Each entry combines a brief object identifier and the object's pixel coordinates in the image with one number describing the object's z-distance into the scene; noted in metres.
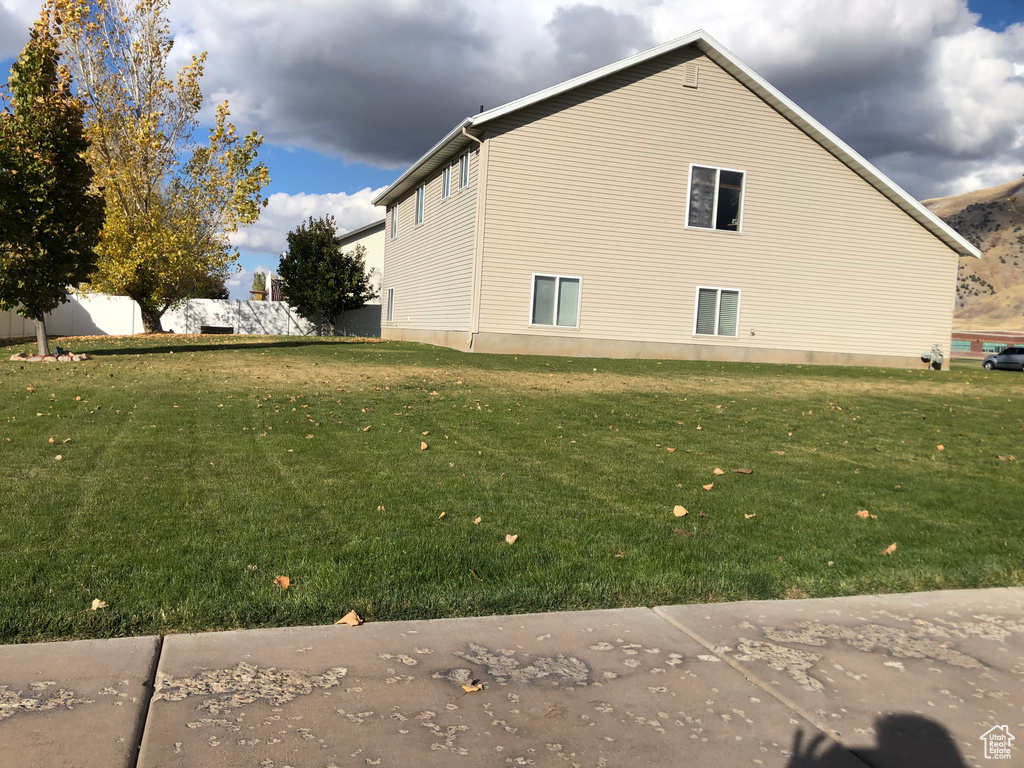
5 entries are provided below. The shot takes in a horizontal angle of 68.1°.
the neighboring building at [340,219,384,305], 39.28
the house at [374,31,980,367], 20.08
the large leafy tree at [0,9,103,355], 14.80
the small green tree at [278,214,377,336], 36.28
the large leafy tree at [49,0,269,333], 25.14
